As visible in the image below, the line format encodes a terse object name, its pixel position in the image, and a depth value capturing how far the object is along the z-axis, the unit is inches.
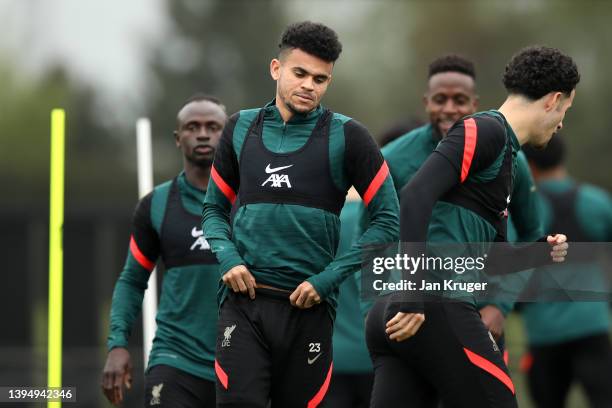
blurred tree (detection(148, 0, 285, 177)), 3777.1
